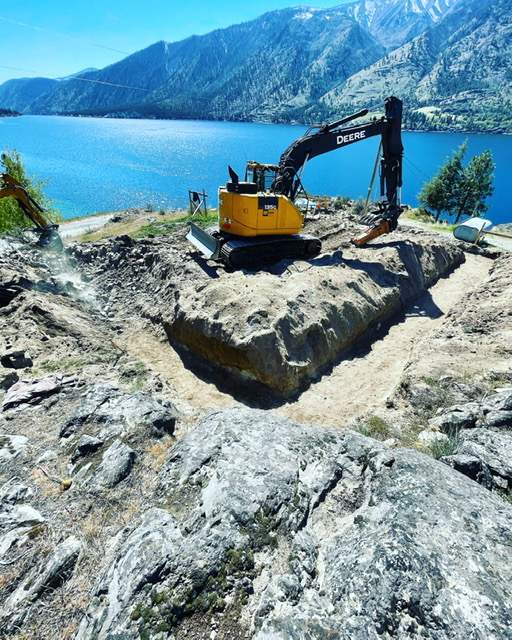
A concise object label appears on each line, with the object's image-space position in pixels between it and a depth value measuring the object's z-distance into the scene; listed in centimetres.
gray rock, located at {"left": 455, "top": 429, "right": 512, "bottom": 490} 448
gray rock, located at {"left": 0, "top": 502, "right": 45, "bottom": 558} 403
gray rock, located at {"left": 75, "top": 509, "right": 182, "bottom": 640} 308
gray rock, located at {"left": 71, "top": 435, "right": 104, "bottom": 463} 534
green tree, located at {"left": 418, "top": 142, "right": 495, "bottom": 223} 2912
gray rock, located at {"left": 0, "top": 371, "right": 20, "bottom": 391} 718
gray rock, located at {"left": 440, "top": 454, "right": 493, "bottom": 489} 454
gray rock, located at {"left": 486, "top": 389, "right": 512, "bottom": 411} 610
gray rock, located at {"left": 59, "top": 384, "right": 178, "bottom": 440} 589
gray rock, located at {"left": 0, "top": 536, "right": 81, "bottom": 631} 340
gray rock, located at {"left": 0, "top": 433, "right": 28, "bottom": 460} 535
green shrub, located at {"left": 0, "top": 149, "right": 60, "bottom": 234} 2166
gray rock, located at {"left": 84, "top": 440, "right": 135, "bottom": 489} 482
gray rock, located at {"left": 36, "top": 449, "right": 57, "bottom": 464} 529
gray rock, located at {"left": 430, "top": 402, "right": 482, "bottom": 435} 629
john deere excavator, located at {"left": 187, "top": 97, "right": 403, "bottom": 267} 1284
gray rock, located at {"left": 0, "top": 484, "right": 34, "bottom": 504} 460
